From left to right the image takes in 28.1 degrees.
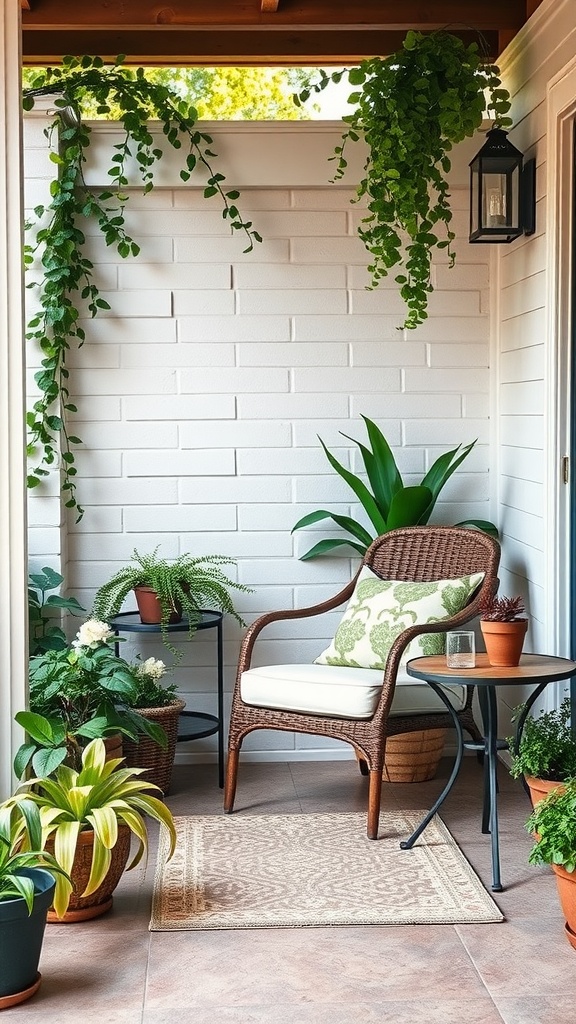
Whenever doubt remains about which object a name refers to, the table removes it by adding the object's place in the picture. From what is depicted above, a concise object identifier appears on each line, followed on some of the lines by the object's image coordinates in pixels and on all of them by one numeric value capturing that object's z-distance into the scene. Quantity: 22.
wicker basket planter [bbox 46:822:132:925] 2.89
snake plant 4.30
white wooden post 2.89
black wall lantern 3.98
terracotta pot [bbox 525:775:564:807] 3.20
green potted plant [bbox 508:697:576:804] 3.24
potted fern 4.17
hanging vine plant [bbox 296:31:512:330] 3.93
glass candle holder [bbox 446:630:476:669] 3.30
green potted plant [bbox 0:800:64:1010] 2.44
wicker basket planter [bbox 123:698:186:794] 4.03
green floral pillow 3.90
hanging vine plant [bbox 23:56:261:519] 4.27
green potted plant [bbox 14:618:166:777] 3.25
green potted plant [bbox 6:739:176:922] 2.77
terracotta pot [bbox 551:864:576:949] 2.70
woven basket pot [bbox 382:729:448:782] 4.15
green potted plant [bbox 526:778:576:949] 2.68
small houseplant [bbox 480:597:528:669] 3.30
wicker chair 3.55
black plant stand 4.15
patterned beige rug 2.96
